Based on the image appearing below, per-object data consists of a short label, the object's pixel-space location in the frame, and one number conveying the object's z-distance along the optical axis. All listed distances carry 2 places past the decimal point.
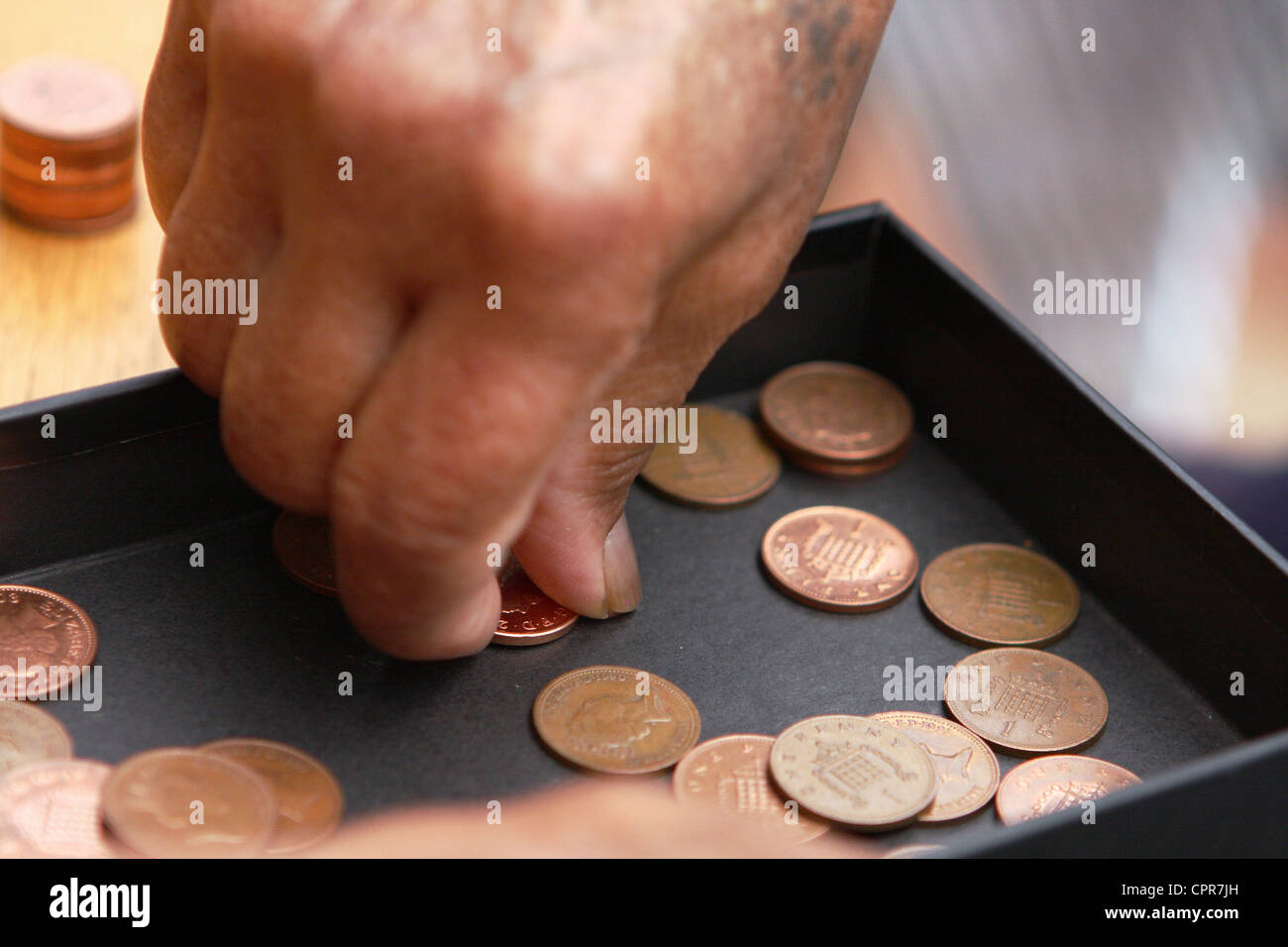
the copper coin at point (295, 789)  0.58
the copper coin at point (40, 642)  0.59
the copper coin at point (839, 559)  0.62
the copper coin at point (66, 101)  0.65
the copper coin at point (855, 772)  0.59
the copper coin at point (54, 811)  0.57
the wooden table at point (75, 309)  0.65
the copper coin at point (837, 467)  0.64
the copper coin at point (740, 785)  0.59
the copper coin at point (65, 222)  0.67
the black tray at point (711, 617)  0.59
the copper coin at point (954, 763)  0.59
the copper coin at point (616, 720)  0.59
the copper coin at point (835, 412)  0.64
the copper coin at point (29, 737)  0.58
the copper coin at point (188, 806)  0.57
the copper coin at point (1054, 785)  0.59
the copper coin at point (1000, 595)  0.62
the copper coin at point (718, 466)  0.63
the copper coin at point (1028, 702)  0.60
